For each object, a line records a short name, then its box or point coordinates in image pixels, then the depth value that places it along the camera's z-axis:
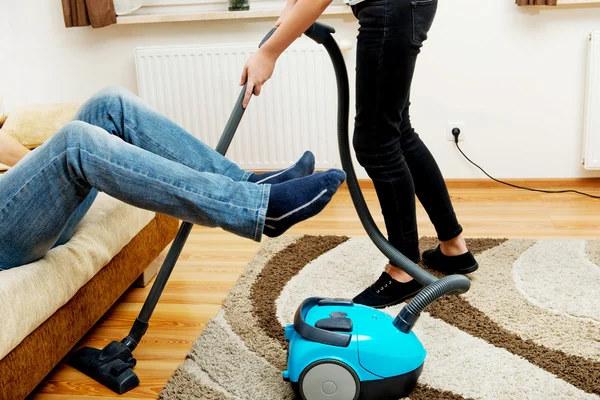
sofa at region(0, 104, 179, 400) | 1.44
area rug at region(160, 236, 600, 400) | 1.63
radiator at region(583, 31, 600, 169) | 2.92
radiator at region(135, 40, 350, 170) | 3.14
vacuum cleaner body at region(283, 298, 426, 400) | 1.46
